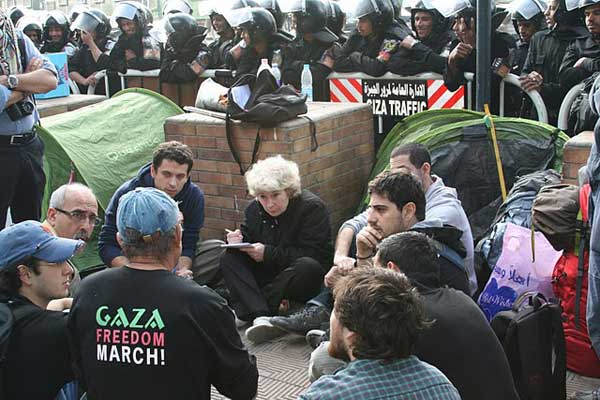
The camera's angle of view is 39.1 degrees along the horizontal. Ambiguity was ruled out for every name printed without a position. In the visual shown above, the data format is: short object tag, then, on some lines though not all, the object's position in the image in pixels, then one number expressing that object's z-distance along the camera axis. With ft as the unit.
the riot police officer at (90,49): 38.97
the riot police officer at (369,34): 29.76
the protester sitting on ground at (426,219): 15.14
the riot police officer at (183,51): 33.91
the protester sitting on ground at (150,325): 9.04
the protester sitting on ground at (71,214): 14.55
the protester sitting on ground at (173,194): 17.69
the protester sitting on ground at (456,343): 9.04
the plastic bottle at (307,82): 28.96
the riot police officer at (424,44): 27.66
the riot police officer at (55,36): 43.98
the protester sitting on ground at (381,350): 7.28
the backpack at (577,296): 14.28
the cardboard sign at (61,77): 27.78
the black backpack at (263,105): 20.39
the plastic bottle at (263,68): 20.94
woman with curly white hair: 17.51
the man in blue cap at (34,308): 9.75
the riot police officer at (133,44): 37.40
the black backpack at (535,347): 12.28
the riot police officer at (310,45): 31.09
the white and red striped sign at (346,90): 29.32
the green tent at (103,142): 21.67
